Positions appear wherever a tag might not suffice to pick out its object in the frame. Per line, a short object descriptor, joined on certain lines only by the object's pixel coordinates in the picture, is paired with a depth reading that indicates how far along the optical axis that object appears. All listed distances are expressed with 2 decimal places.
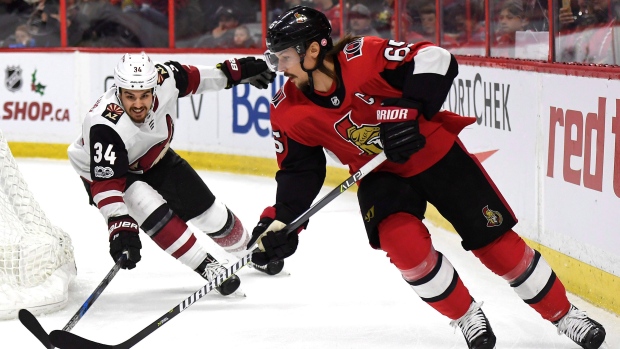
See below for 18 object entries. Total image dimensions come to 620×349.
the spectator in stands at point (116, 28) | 15.70
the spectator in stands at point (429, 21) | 11.46
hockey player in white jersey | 6.92
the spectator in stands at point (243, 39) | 14.63
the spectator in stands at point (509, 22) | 9.08
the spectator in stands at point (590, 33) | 7.23
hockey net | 6.93
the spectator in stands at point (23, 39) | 16.10
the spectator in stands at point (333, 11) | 13.47
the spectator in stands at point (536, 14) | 8.40
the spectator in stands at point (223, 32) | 14.84
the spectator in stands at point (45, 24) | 16.17
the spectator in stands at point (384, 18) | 12.55
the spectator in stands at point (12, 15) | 16.41
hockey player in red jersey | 5.50
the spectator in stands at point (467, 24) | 10.19
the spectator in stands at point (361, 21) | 12.90
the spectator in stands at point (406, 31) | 11.92
